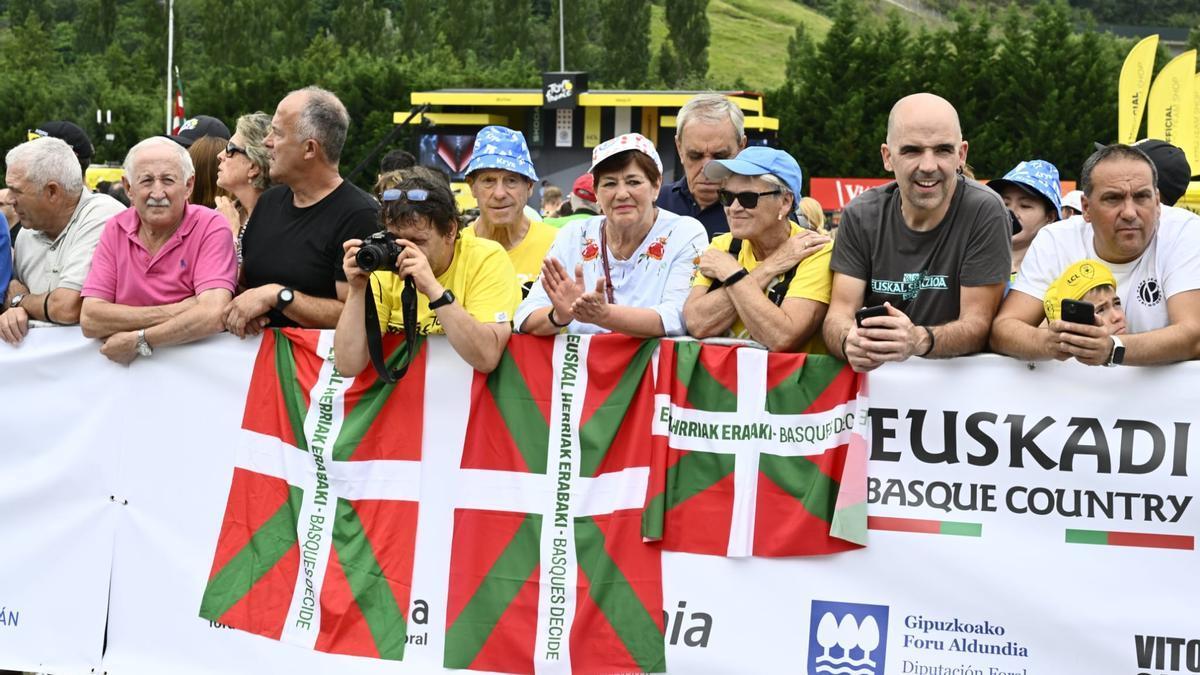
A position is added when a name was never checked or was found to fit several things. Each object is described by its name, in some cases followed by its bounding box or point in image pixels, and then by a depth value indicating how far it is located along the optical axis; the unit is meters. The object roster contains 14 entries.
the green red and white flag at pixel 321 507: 5.09
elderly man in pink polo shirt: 5.45
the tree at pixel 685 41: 81.38
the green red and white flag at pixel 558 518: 4.80
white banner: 4.37
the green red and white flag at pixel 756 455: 4.61
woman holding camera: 4.77
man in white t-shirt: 4.30
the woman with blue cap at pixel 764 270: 4.72
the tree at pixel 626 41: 75.88
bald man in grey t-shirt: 4.53
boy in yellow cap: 4.30
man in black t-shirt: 5.38
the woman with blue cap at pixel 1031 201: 6.60
